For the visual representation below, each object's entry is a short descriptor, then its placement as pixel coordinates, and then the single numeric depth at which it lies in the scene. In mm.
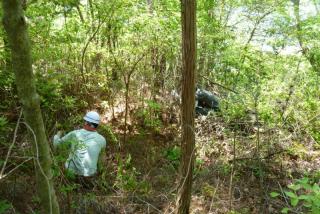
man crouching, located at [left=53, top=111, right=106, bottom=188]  3559
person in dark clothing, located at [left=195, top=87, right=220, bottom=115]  5465
